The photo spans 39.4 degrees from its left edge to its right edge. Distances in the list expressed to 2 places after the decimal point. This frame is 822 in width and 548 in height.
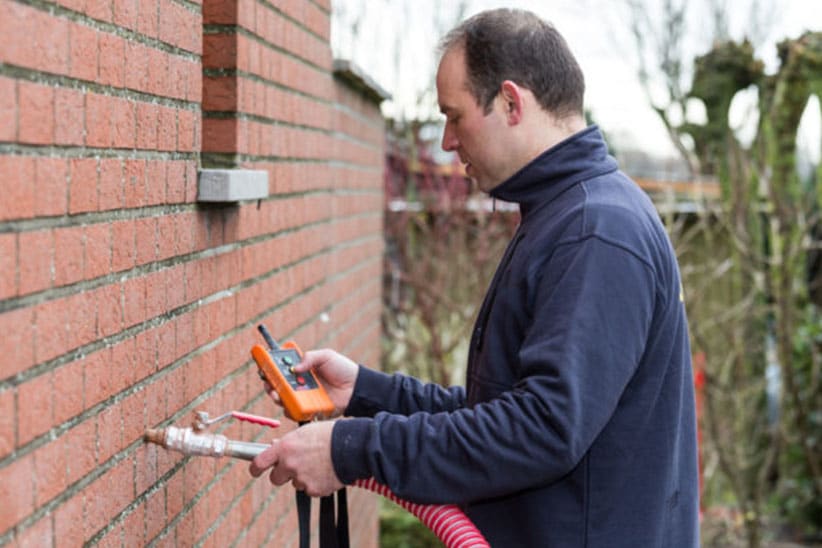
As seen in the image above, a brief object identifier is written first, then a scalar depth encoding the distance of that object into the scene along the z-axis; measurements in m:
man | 2.15
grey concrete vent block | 2.55
